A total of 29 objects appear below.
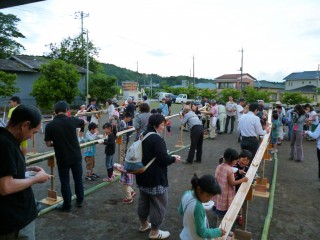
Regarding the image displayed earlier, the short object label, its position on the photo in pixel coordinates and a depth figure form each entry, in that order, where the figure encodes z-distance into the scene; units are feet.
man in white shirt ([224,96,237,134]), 42.97
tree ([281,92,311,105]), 113.50
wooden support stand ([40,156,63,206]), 16.94
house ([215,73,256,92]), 214.07
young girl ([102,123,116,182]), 20.04
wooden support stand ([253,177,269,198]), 19.71
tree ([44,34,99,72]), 124.88
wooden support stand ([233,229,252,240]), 12.29
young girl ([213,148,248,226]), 12.97
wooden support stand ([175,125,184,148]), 34.60
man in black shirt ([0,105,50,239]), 6.79
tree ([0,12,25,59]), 128.36
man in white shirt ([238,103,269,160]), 20.51
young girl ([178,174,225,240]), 8.45
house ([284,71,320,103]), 199.90
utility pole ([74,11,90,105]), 94.33
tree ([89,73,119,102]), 101.19
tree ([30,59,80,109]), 79.15
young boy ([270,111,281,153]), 32.47
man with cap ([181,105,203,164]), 26.66
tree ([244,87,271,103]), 122.21
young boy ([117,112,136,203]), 16.85
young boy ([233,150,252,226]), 14.84
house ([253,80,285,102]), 213.46
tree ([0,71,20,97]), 73.10
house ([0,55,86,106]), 91.30
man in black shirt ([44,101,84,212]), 14.84
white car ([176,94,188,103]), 149.22
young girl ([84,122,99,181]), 21.52
